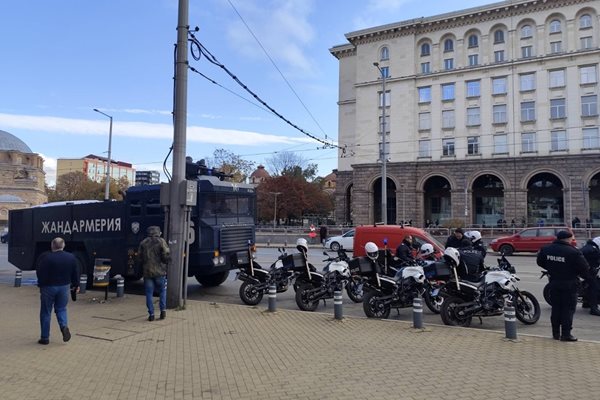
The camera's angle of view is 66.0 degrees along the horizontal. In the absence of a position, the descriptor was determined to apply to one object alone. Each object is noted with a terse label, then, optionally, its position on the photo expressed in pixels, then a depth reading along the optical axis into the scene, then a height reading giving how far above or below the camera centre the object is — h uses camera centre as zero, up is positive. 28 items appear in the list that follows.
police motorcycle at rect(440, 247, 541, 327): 8.23 -1.46
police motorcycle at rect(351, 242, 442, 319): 9.12 -1.45
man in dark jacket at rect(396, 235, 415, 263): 11.06 -0.88
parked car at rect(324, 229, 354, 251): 29.61 -1.61
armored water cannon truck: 11.29 -0.31
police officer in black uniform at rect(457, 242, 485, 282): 9.09 -0.97
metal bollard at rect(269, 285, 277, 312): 9.40 -1.68
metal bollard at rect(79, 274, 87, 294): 11.59 -1.73
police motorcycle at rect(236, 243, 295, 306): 10.62 -1.49
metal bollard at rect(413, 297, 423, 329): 7.97 -1.68
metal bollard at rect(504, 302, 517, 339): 7.08 -1.62
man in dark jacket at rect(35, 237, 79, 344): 6.96 -1.06
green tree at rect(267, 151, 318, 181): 83.94 +8.65
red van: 14.30 -0.61
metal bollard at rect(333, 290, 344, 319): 8.67 -1.68
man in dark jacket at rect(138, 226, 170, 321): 8.82 -0.91
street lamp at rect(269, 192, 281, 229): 67.94 +3.19
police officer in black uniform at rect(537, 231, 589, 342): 7.08 -0.98
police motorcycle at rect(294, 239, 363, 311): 9.99 -1.48
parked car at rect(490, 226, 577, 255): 24.89 -1.22
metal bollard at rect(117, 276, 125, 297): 11.30 -1.77
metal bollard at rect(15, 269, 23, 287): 13.25 -1.88
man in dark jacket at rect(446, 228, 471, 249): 11.48 -0.57
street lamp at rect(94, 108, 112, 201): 33.99 +5.69
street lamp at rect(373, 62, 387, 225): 29.14 +2.18
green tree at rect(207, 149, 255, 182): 68.99 +7.60
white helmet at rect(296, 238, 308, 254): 10.37 -0.68
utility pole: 9.77 +0.91
